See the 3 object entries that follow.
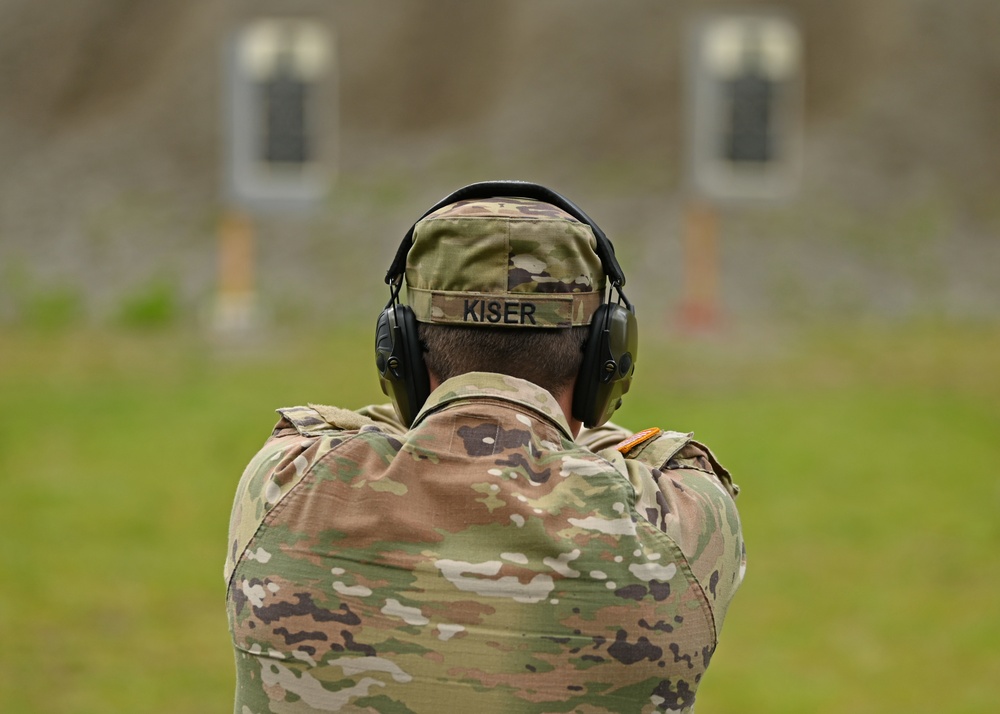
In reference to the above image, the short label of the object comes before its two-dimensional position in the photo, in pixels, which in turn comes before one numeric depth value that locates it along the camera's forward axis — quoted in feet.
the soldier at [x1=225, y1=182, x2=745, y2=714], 7.86
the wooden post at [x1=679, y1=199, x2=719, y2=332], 56.54
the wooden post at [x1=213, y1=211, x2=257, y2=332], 57.21
